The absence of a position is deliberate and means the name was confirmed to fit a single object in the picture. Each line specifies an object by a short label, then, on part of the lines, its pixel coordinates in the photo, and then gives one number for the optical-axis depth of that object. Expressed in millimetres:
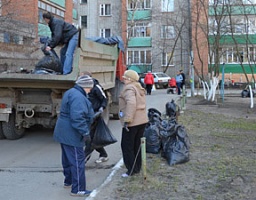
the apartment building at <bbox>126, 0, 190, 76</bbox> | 46375
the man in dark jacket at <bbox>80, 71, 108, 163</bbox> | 6695
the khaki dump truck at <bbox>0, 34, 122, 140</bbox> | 7719
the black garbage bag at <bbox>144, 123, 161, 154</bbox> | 7191
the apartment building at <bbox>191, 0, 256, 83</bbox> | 21859
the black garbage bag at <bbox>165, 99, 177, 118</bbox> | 10445
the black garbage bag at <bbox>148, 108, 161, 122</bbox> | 7870
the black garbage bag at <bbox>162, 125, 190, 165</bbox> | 6543
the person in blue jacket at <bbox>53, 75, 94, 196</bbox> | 4945
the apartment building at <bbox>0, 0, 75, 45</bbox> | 19203
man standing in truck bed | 8070
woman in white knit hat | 5742
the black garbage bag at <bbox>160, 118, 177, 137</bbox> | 6860
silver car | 38219
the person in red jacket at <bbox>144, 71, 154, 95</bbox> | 25483
